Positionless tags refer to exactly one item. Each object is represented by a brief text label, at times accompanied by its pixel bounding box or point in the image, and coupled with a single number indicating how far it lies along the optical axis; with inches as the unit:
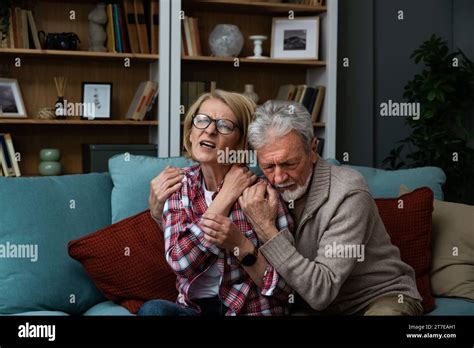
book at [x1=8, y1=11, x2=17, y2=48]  160.1
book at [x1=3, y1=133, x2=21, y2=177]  163.3
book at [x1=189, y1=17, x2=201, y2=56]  169.8
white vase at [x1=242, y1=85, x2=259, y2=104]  178.2
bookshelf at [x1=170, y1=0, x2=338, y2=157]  173.5
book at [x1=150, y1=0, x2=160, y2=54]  166.6
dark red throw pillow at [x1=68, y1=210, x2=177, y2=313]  82.7
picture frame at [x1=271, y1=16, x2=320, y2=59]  177.6
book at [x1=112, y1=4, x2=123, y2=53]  166.7
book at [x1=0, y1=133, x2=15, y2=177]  163.0
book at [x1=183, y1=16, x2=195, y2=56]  169.3
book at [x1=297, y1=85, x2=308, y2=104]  178.1
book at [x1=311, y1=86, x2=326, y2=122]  178.5
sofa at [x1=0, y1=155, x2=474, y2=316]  83.0
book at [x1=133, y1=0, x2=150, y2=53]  166.4
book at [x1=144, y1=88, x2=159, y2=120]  168.4
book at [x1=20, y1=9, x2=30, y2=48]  161.0
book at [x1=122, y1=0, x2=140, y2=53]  166.6
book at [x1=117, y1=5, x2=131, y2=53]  167.0
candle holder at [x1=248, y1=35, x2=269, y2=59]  178.4
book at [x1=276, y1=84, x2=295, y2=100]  182.1
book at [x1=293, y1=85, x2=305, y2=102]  179.8
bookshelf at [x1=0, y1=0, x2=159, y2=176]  169.0
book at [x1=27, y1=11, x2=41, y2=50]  162.1
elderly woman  74.9
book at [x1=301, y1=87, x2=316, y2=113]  177.6
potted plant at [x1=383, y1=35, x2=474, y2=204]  171.8
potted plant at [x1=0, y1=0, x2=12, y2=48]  157.8
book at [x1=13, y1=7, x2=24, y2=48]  160.6
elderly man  73.1
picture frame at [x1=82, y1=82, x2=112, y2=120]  170.1
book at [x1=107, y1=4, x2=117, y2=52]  166.6
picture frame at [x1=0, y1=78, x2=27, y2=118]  163.6
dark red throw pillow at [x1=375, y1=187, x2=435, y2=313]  89.6
